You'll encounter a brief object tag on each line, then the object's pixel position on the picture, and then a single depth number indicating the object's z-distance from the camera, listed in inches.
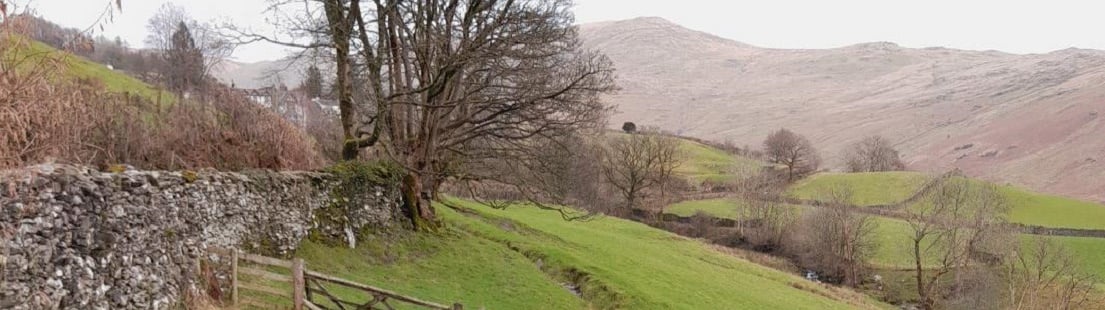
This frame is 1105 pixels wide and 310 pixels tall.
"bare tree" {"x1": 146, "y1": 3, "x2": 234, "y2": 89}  794.8
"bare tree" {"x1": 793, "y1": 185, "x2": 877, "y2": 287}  1891.9
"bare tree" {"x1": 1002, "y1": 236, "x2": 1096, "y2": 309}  1567.4
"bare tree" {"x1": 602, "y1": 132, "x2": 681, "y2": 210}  2513.4
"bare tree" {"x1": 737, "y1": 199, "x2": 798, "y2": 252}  2261.3
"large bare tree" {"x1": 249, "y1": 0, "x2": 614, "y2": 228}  836.6
